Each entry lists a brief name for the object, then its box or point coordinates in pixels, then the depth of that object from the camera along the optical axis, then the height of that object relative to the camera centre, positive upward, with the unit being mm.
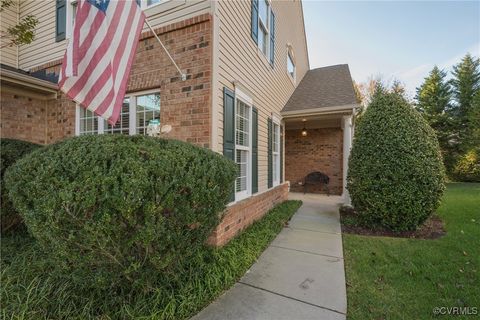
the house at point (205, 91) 4070 +1542
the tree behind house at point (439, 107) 17516 +4255
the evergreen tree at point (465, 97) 16641 +4992
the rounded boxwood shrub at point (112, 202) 1918 -349
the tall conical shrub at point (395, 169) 4891 -140
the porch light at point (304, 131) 11131 +1369
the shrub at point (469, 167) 16336 -327
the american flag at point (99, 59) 2613 +1079
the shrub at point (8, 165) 3770 -110
